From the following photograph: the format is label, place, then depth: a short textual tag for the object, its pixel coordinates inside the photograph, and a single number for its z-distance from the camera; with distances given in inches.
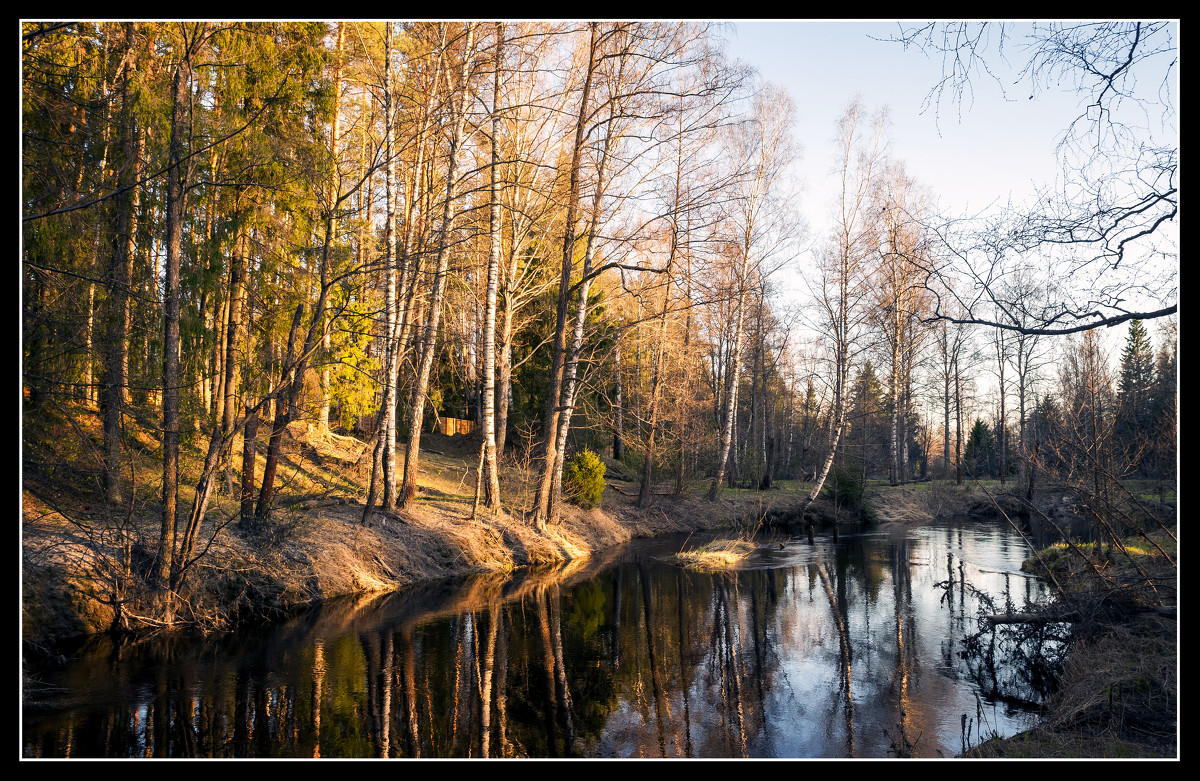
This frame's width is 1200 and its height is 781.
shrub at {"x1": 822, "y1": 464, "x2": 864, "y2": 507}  958.4
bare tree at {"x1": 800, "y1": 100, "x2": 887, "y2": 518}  903.7
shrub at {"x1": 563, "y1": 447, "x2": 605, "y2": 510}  714.8
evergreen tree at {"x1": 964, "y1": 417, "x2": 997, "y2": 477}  1401.5
